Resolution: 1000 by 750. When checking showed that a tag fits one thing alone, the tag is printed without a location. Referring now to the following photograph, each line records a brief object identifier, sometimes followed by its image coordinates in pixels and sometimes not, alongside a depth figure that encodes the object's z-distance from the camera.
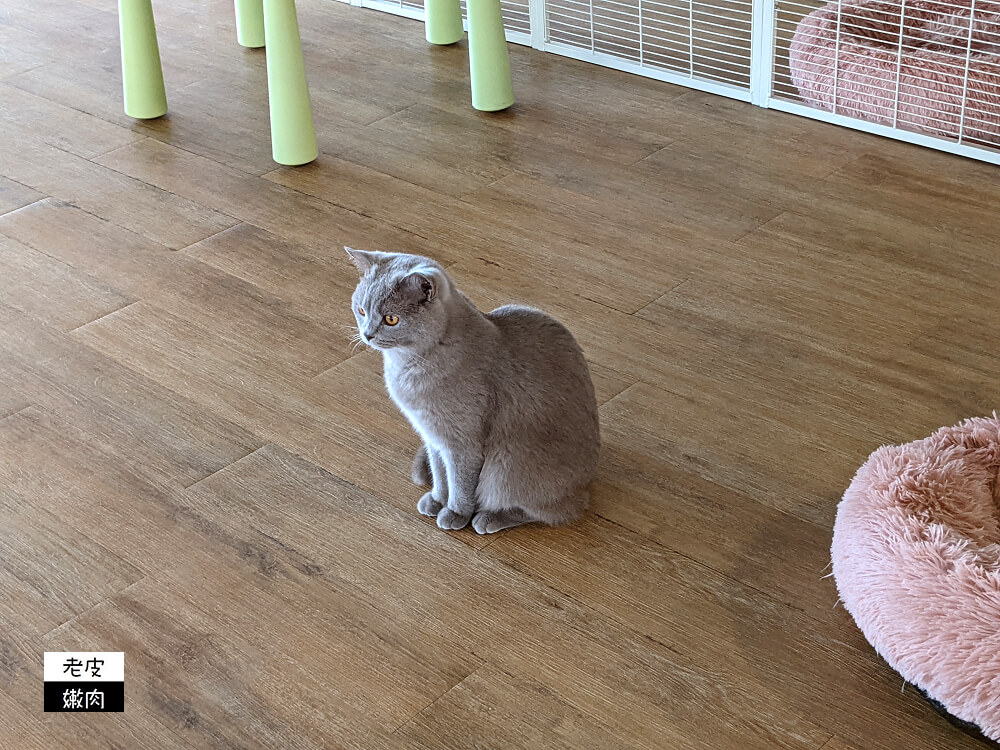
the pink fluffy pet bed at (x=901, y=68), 2.30
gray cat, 1.37
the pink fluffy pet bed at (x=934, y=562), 1.16
